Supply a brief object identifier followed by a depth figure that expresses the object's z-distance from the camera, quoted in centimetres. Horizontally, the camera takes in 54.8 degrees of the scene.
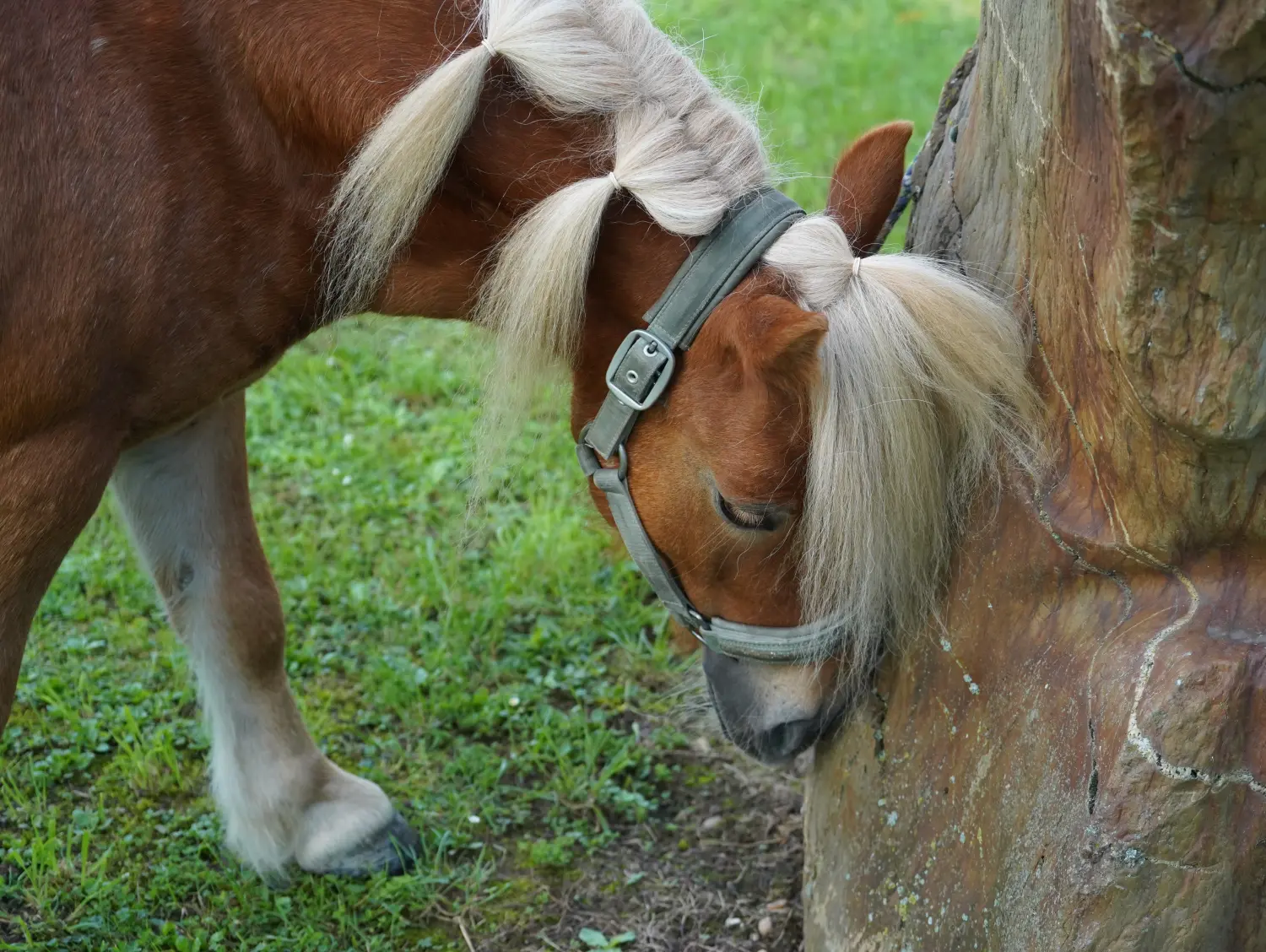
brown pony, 175
